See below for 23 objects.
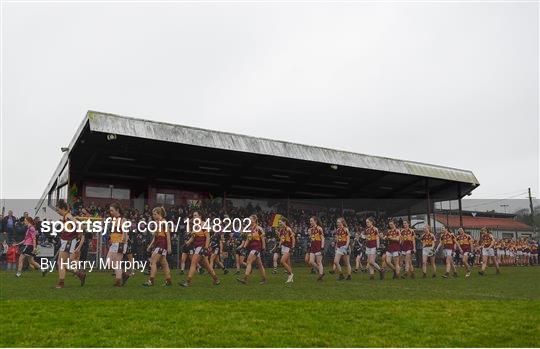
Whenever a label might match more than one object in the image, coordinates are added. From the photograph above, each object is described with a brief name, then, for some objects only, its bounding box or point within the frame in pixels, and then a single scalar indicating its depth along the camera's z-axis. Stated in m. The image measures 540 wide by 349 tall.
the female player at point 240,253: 21.83
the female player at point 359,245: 25.70
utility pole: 47.47
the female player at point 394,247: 19.66
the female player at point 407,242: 20.53
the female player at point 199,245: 14.91
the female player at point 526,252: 40.53
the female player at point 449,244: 21.42
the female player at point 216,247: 21.34
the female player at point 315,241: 18.30
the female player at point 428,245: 21.21
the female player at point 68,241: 14.13
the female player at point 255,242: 16.27
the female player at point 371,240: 19.30
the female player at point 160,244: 14.71
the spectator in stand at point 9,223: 21.81
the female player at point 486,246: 23.98
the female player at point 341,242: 18.80
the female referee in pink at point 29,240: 19.09
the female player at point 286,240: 17.12
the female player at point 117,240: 15.08
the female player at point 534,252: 41.34
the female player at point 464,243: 22.83
